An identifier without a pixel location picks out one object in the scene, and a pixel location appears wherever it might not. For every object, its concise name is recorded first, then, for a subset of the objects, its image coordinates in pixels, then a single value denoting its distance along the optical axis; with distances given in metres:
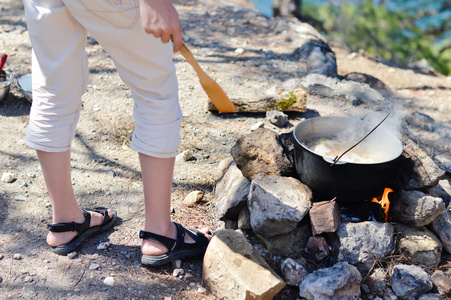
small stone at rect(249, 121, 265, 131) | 3.83
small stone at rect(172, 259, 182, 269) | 2.39
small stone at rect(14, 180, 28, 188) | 2.95
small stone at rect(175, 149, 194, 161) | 3.43
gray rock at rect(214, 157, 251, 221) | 2.72
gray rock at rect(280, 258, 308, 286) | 2.36
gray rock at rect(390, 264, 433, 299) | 2.35
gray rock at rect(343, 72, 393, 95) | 5.27
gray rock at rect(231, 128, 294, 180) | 2.77
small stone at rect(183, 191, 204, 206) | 2.95
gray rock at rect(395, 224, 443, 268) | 2.53
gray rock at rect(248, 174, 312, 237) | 2.47
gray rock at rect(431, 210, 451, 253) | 2.65
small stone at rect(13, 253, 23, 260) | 2.34
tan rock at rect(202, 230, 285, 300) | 2.09
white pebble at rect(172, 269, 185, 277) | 2.35
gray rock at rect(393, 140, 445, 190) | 2.68
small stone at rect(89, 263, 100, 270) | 2.32
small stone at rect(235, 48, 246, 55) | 5.66
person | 1.80
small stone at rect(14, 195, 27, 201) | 2.82
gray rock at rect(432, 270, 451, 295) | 2.38
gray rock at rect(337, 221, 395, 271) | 2.46
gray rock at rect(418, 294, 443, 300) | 2.30
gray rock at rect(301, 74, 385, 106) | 4.44
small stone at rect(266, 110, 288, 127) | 3.86
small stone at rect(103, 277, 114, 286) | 2.23
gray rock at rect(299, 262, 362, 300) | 2.20
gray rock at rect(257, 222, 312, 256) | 2.59
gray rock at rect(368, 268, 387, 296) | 2.41
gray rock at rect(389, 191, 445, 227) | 2.52
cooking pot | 2.37
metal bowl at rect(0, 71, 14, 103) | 3.87
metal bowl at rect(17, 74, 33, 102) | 3.87
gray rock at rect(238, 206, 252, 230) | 2.67
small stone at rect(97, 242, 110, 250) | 2.47
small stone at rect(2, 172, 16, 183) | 2.96
